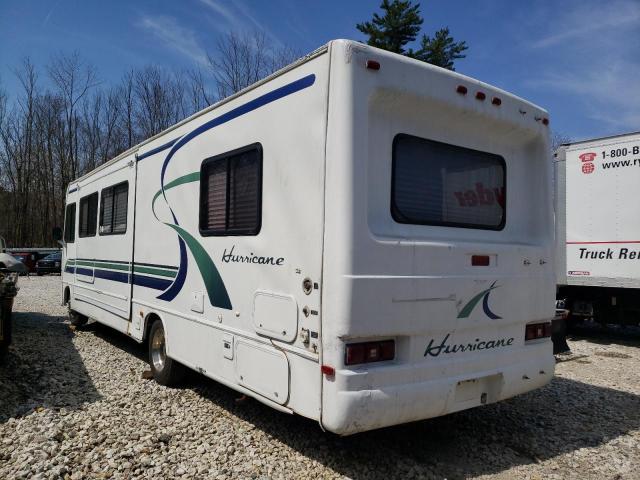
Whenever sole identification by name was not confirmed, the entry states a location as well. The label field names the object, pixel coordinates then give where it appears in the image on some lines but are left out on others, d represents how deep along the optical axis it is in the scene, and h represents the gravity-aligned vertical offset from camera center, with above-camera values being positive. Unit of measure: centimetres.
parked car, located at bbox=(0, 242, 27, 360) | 638 -78
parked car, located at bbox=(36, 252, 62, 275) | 2508 -89
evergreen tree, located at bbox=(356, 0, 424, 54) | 2278 +1034
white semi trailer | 826 +52
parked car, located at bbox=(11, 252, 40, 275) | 2468 -60
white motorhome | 324 +9
